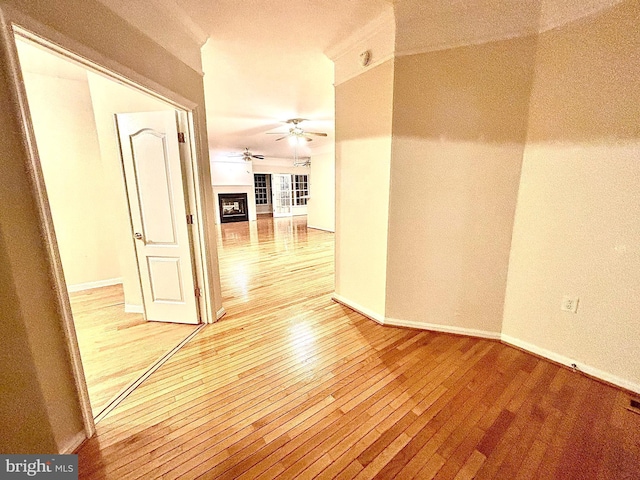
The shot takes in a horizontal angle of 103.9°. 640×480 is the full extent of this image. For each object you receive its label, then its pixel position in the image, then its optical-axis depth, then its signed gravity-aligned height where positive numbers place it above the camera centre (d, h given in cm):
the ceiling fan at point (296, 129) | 511 +125
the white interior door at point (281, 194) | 1143 -15
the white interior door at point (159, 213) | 232 -19
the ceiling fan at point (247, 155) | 827 +121
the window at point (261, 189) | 1275 +13
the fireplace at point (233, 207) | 1030 -64
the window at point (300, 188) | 1195 +14
